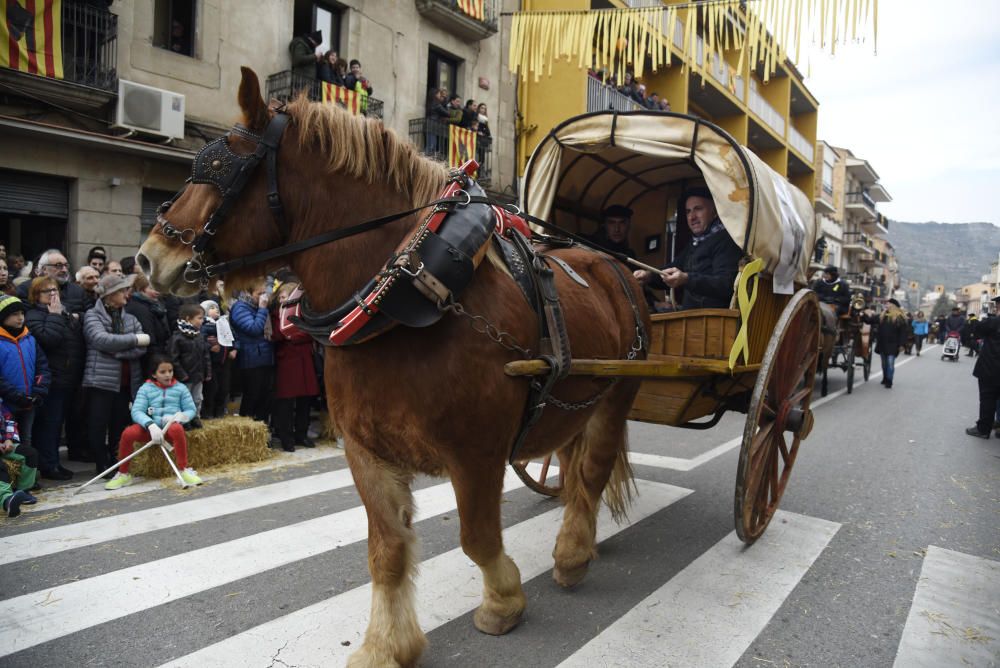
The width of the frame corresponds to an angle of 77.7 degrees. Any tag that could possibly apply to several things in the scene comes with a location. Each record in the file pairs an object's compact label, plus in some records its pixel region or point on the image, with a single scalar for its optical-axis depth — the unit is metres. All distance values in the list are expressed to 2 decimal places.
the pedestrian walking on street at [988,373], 8.59
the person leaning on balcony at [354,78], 11.67
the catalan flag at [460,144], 13.92
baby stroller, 23.17
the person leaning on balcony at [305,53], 11.23
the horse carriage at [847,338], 10.53
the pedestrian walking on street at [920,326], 32.15
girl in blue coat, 5.35
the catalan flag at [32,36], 7.96
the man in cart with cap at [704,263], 4.22
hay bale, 5.43
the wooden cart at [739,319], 3.85
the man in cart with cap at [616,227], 5.45
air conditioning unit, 9.02
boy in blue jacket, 4.95
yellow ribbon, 3.83
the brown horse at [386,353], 2.31
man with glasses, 6.11
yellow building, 16.23
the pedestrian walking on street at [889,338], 13.84
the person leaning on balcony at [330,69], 11.27
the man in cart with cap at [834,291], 12.36
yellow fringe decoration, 5.07
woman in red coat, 6.75
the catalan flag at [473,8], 14.48
